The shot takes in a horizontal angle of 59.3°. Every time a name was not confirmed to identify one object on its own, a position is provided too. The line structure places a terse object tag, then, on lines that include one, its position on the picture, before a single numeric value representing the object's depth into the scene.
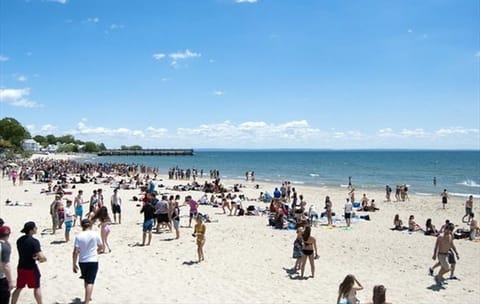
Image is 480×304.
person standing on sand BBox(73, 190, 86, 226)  14.48
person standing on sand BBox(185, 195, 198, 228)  15.14
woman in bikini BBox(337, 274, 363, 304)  5.55
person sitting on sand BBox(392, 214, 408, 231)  16.56
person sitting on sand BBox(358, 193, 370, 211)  22.31
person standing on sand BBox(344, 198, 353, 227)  16.77
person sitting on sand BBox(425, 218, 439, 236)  15.48
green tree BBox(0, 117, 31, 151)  100.62
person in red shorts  5.91
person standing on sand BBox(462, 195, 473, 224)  19.55
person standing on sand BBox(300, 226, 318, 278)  9.38
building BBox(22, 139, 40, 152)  109.25
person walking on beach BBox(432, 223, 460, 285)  9.66
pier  137.38
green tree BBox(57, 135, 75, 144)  175.00
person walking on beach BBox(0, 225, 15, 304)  5.46
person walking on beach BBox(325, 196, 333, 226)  16.85
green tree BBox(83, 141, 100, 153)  151.50
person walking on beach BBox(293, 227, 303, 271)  9.68
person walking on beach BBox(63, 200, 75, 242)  11.87
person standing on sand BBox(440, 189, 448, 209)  24.68
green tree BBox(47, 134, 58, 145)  168.52
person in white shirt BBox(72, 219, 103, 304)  6.50
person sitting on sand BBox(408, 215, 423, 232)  16.16
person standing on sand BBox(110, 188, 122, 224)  15.20
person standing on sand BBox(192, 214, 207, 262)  10.28
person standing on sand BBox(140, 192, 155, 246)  11.57
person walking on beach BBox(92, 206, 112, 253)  8.28
